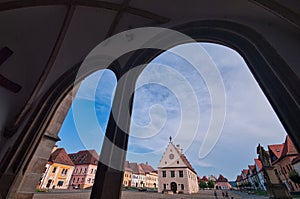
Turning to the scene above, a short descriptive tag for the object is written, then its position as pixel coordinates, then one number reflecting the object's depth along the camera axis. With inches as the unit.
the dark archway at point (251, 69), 45.4
